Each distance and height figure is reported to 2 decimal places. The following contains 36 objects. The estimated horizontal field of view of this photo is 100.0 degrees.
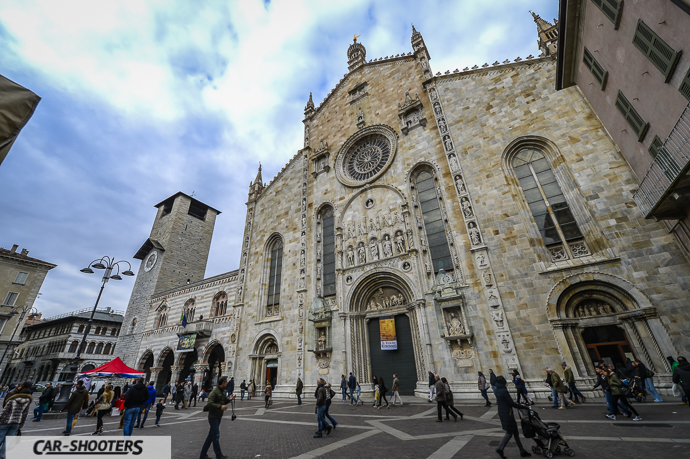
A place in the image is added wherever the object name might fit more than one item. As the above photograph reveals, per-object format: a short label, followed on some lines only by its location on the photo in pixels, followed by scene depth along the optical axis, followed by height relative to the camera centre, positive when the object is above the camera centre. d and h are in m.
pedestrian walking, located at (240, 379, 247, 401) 19.23 -0.36
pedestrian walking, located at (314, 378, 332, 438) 7.59 -0.76
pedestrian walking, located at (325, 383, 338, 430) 8.05 -0.77
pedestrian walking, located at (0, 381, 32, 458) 5.46 -0.37
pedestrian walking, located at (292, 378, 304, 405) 15.49 -0.52
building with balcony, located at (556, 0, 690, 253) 7.62 +7.88
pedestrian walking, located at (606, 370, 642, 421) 7.16 -0.56
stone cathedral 11.69 +6.04
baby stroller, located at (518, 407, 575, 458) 4.91 -1.04
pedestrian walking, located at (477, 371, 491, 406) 11.34 -0.56
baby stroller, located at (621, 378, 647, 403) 9.09 -0.77
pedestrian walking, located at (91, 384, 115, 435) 9.09 -0.60
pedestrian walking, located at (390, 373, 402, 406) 12.66 -0.65
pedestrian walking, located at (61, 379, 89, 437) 8.50 -0.34
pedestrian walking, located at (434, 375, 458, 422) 8.91 -0.71
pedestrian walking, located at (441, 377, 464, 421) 8.90 -0.67
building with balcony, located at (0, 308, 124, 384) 37.34 +5.51
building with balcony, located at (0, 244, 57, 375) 31.22 +10.50
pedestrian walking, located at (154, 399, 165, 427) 10.20 -0.75
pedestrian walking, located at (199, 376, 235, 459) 5.65 -0.53
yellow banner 16.39 +2.07
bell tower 32.47 +15.22
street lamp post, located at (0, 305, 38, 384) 30.77 +7.09
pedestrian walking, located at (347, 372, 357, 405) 14.31 -0.38
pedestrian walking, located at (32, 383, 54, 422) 12.60 -0.31
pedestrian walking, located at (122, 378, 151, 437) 7.93 -0.46
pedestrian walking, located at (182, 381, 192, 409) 18.09 -0.36
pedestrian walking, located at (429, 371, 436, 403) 12.94 -0.53
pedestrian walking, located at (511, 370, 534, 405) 9.05 -0.45
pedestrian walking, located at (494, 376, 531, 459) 5.09 -0.72
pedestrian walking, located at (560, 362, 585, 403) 10.14 -0.54
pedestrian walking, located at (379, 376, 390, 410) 12.55 -0.54
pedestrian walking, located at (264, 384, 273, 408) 15.10 -0.72
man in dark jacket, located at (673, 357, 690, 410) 6.81 -0.27
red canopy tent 15.10 +0.82
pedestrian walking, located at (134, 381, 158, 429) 10.08 -0.55
